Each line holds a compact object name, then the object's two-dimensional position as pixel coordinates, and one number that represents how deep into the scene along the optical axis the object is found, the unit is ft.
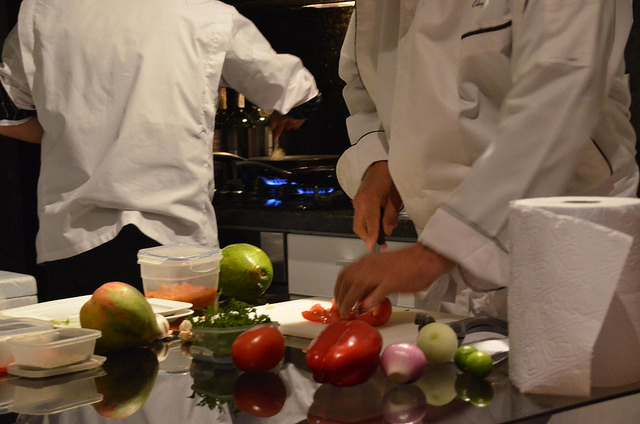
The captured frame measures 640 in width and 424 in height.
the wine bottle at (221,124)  10.73
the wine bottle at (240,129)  10.70
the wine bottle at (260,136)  10.80
